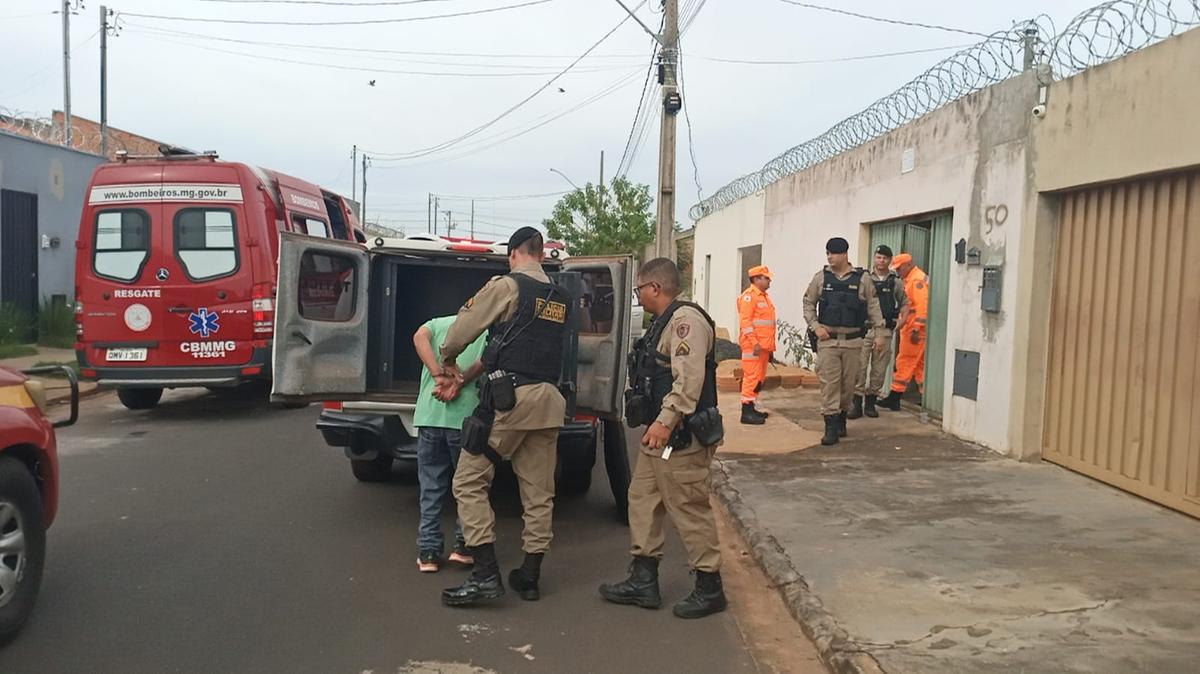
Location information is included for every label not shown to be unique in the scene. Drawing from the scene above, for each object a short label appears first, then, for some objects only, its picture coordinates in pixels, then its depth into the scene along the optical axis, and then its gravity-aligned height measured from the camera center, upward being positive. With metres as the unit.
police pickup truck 5.86 -0.33
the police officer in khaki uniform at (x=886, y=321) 9.70 -0.20
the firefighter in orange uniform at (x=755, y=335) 9.70 -0.34
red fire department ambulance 10.24 +0.02
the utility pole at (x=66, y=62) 28.74 +6.62
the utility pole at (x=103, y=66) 29.32 +6.48
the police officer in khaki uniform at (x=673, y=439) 4.50 -0.65
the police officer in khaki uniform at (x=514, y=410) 4.69 -0.57
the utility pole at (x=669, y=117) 15.60 +2.87
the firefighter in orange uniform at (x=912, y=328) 9.89 -0.21
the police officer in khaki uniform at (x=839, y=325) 8.56 -0.18
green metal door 9.73 +0.03
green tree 38.56 +2.99
